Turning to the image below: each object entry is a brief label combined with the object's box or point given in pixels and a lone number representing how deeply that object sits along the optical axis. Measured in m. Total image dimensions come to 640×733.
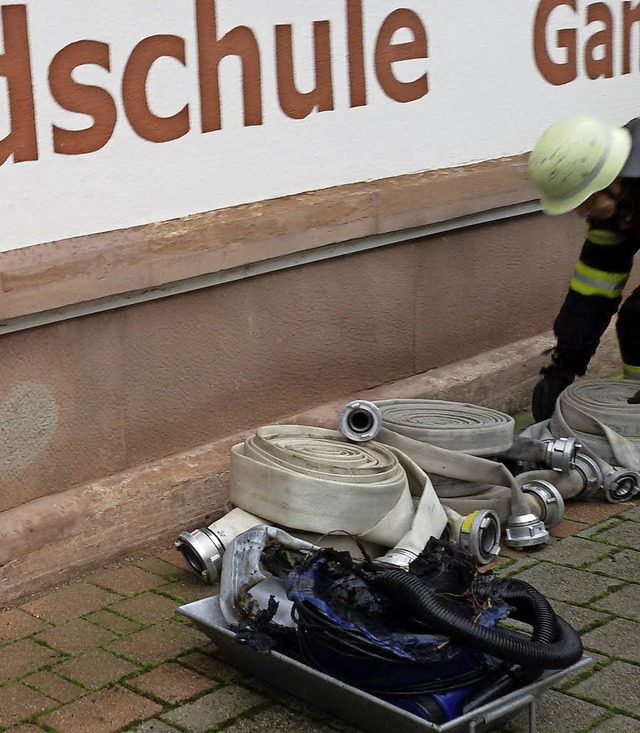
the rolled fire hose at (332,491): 4.16
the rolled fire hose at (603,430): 5.00
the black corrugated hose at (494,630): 3.06
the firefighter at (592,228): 5.01
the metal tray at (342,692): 3.08
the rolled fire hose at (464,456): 4.62
